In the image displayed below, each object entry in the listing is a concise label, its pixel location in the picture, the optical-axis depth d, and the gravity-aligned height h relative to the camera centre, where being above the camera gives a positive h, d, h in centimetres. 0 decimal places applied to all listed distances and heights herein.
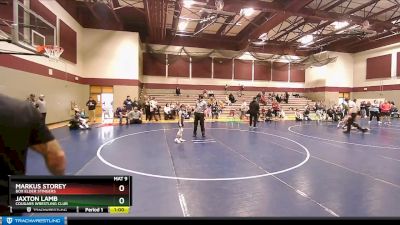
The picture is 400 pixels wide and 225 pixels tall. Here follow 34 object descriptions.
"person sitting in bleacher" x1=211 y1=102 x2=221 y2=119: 2038 -30
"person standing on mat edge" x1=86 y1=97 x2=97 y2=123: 1580 +6
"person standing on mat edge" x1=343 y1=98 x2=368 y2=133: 1145 -33
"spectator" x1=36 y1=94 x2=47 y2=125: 1041 +6
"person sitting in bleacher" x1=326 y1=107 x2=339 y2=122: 1900 -42
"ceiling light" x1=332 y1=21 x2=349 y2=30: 1909 +667
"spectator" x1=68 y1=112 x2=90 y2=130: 1233 -86
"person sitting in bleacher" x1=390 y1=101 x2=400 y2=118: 2209 -24
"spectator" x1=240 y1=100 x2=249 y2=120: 1962 -19
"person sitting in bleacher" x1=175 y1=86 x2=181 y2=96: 2530 +155
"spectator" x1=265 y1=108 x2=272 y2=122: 1855 -61
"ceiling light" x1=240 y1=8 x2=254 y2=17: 1632 +658
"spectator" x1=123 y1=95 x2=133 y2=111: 1690 +15
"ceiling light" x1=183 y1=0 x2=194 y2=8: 1342 +566
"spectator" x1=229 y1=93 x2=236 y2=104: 2500 +94
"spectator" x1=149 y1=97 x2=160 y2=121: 1836 -18
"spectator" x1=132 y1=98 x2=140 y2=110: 1747 +13
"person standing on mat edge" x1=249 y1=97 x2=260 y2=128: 1429 -7
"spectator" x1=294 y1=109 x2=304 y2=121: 1920 -67
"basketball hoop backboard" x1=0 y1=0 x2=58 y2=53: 705 +273
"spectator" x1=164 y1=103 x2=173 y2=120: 1925 -48
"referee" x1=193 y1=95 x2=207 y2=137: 1027 -16
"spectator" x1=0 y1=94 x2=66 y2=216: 106 -15
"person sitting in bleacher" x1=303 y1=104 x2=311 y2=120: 1986 -53
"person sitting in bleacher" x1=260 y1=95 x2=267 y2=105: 2263 +67
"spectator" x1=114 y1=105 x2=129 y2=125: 1487 -41
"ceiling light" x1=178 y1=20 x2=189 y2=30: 2084 +715
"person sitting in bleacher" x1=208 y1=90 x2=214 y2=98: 2507 +134
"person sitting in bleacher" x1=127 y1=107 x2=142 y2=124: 1589 -68
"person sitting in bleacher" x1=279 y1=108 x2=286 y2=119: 2112 -51
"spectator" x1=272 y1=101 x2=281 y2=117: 2048 +0
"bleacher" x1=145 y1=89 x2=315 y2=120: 2379 +86
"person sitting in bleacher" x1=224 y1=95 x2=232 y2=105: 2491 +54
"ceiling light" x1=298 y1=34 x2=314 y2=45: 2361 +673
